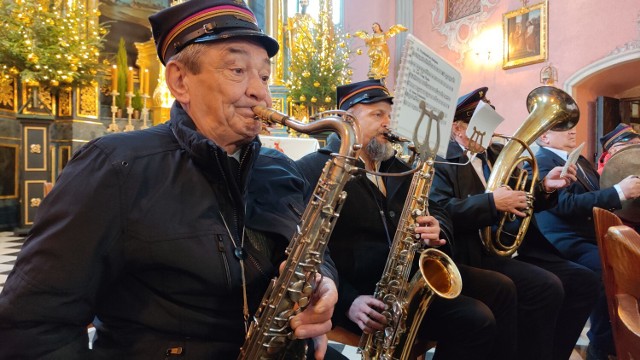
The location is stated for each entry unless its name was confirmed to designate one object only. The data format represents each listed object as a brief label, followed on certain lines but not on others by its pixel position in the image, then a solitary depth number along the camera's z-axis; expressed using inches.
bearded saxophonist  79.0
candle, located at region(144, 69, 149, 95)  343.6
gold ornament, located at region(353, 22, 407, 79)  332.2
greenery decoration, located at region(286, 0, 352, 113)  283.3
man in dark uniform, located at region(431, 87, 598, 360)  98.2
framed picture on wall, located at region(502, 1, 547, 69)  321.7
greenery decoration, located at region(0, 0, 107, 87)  266.1
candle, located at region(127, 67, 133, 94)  315.9
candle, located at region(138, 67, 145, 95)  353.1
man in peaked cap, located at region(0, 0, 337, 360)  39.4
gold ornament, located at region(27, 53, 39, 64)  265.3
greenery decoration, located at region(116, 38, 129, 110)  327.3
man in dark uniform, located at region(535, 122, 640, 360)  118.2
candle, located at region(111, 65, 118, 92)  288.3
